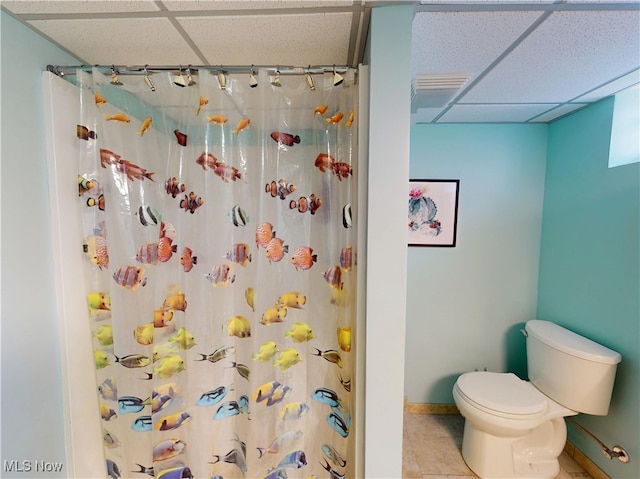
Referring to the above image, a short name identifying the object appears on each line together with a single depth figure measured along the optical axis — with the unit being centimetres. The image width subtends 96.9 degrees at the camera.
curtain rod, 97
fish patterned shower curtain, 104
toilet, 146
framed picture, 198
